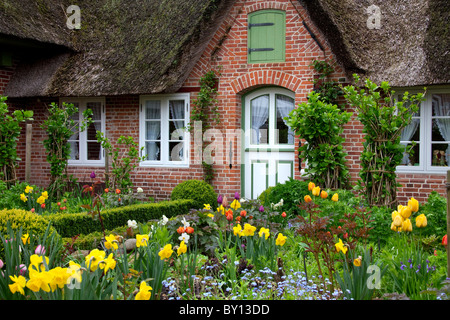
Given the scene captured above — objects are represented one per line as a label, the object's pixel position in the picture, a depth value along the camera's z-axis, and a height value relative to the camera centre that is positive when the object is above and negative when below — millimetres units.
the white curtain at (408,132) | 8839 +454
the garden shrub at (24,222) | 4710 -589
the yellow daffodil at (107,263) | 2976 -603
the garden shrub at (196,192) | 9414 -620
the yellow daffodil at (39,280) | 2580 -604
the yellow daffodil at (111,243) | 3379 -558
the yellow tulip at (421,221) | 3676 -442
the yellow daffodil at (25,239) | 3618 -563
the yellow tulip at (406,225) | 3471 -443
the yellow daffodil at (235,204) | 4691 -413
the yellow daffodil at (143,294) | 2604 -677
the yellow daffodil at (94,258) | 2979 -570
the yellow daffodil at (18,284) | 2705 -655
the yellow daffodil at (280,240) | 3714 -583
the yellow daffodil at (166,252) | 3264 -592
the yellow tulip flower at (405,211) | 3455 -350
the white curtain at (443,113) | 8656 +763
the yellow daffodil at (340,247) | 3340 -567
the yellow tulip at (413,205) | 3498 -312
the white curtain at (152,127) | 10805 +658
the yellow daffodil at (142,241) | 3408 -552
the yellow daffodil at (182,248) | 3402 -586
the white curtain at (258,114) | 10023 +858
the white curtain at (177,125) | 10547 +680
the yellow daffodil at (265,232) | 4088 -582
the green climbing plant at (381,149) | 6734 +126
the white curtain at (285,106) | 9789 +991
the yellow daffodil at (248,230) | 3855 -531
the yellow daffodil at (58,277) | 2600 -595
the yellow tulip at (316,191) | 4716 -293
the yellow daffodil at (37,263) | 2760 -562
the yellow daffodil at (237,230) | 3938 -545
